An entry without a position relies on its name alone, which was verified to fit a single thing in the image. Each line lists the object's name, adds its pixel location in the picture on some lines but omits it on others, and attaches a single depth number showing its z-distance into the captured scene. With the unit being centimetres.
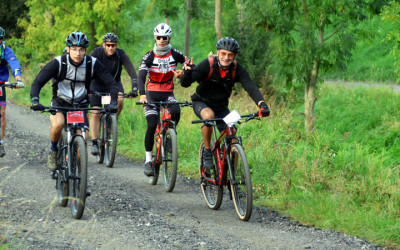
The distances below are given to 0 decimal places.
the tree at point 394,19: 2086
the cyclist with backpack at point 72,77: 1295
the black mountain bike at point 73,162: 1184
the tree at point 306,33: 2247
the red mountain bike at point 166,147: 1556
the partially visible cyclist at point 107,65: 1977
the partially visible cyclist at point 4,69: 1836
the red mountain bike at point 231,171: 1246
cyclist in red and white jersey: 1642
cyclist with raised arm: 1324
